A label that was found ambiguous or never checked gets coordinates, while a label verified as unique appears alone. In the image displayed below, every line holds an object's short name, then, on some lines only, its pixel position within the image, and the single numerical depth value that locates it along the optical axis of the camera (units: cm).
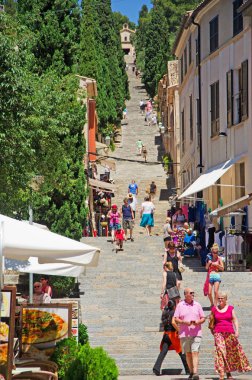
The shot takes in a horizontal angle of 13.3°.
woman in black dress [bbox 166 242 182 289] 2212
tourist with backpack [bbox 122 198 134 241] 3403
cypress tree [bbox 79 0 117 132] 7538
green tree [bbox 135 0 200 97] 10572
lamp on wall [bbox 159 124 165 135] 7344
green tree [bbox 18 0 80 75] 2867
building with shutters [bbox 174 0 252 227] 3178
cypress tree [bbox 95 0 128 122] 8969
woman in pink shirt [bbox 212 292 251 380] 1694
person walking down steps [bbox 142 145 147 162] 6638
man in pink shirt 1727
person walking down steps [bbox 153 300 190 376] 1791
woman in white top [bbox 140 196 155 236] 3681
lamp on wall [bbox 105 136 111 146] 6924
